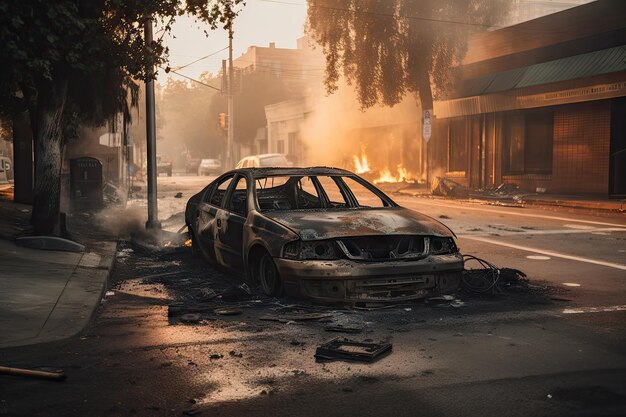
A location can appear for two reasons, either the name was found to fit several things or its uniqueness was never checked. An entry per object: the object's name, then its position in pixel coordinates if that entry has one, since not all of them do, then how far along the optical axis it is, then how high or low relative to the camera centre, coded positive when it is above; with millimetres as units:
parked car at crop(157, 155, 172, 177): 56625 +296
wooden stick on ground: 4570 -1358
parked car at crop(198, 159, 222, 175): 55406 +210
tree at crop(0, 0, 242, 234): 9695 +1715
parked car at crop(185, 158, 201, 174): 64931 +342
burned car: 6387 -805
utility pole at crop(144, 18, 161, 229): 14562 +401
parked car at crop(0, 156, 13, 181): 31531 +79
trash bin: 19047 -374
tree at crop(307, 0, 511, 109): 28406 +5628
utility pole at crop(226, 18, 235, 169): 46344 +4586
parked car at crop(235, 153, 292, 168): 32594 +455
